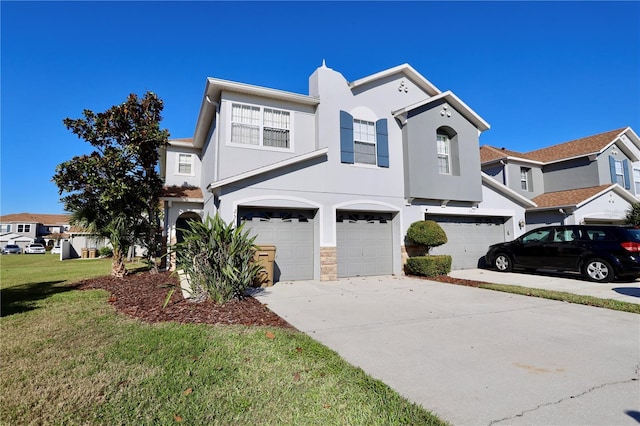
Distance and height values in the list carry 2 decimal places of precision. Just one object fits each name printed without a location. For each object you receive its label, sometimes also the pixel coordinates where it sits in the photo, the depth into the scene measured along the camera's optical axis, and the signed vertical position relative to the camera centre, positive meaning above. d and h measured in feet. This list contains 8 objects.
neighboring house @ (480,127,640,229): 55.72 +12.12
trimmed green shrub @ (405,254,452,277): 37.73 -3.10
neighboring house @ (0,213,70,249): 167.84 +9.01
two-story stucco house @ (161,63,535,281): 34.65 +7.96
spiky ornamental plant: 22.11 -1.36
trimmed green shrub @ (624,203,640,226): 56.75 +3.76
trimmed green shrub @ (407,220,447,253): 38.50 +0.59
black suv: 31.96 -1.48
